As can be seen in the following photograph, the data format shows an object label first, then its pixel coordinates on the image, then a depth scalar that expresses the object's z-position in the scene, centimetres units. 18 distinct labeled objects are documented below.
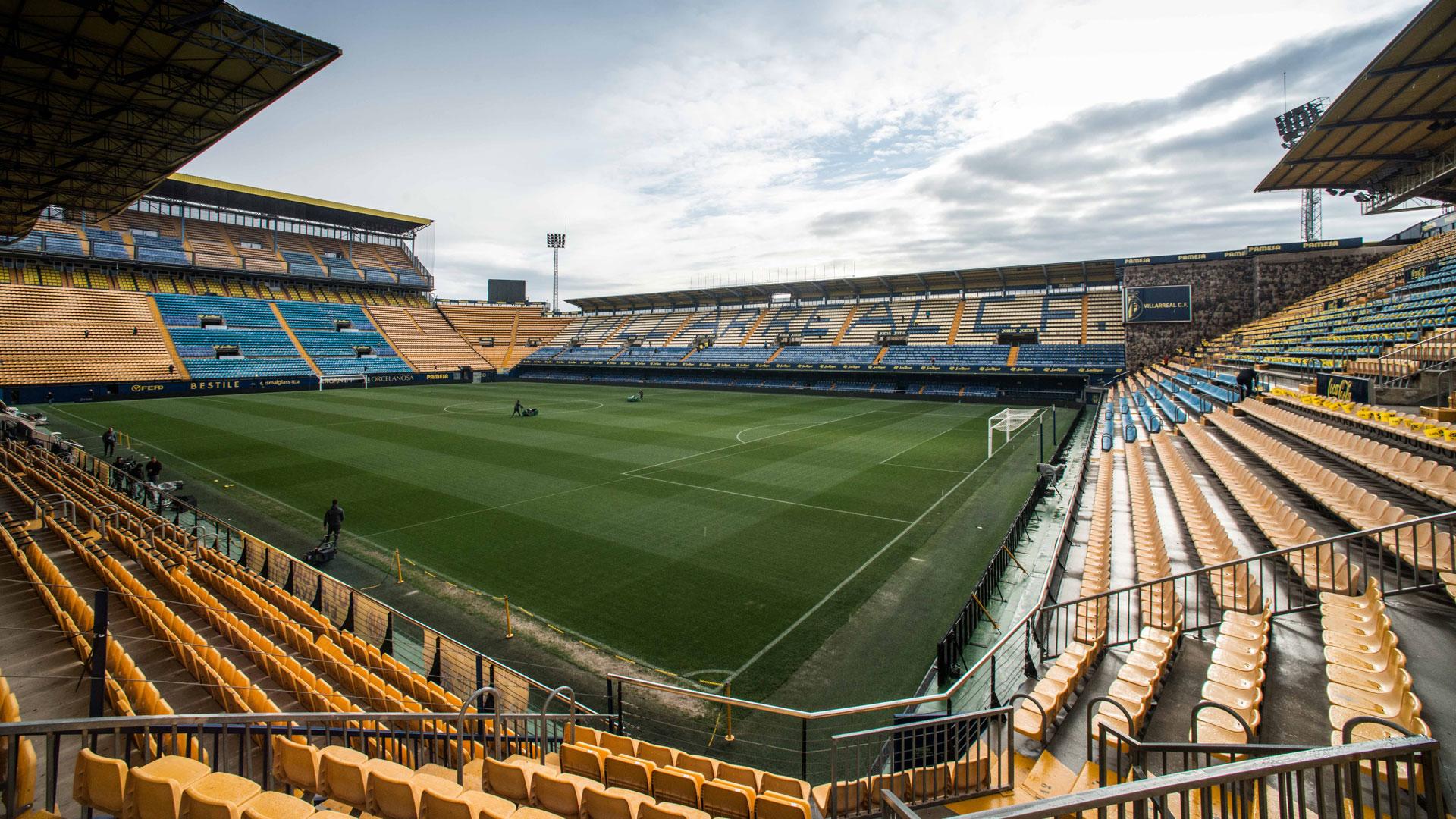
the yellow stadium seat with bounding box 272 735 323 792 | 479
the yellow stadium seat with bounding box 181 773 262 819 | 371
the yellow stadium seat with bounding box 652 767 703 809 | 466
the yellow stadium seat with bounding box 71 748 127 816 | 397
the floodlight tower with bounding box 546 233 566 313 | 8569
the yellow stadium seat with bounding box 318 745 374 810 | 451
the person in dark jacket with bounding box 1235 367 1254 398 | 2127
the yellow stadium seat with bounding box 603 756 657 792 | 489
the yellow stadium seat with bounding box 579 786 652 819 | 429
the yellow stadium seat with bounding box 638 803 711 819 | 407
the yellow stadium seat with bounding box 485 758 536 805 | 470
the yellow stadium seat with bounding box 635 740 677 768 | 545
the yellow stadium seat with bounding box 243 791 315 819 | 392
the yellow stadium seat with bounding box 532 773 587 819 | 448
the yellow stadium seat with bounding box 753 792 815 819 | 411
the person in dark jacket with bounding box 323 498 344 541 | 1381
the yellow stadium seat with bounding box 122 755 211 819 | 380
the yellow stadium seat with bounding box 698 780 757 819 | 444
